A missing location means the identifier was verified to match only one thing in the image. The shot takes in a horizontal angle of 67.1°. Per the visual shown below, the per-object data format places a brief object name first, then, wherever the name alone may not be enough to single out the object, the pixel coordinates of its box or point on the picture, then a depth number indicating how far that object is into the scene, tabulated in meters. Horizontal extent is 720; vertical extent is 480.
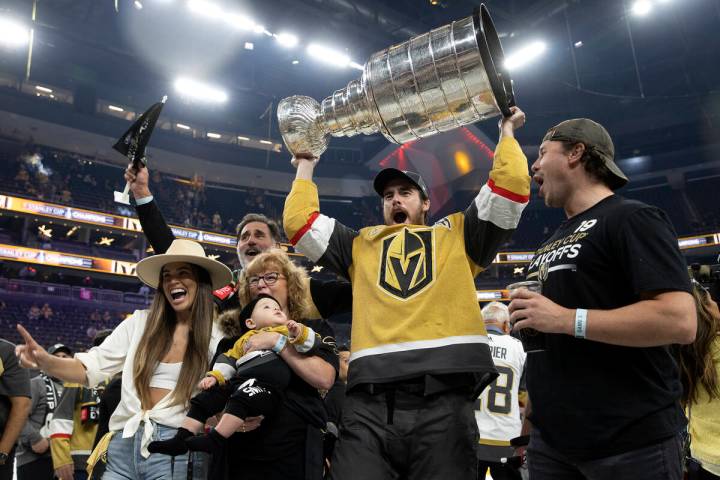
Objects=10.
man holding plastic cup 1.62
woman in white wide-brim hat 2.33
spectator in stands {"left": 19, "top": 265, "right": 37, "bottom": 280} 21.55
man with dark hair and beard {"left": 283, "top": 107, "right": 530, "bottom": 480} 1.92
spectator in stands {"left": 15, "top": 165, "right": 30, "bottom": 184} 22.02
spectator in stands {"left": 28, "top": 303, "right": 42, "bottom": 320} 19.60
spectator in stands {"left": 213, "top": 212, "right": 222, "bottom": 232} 26.06
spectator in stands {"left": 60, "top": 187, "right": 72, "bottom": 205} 22.33
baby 2.13
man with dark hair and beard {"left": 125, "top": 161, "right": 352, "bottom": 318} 2.80
